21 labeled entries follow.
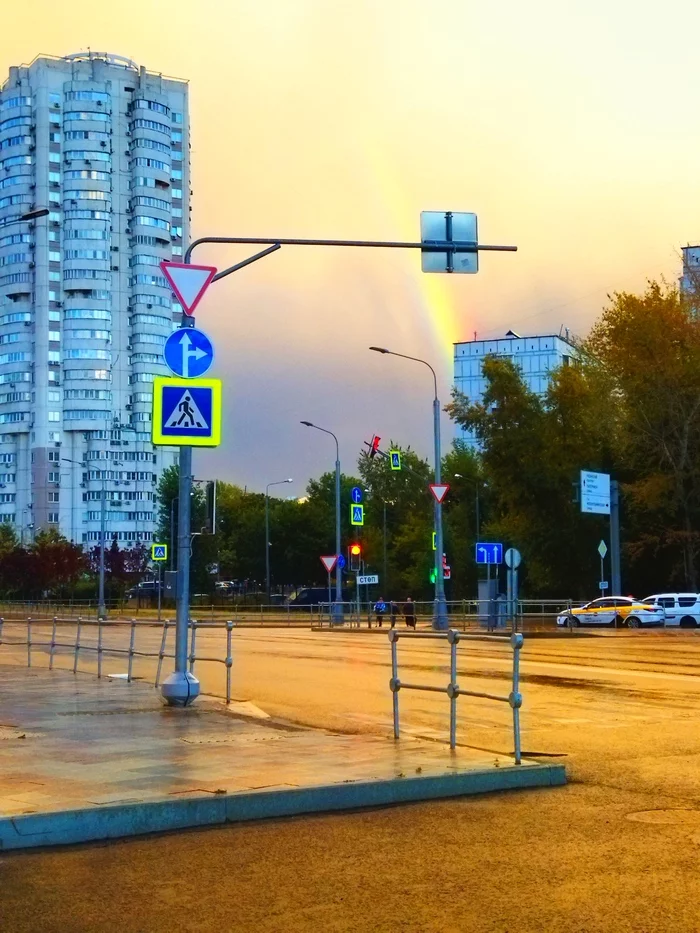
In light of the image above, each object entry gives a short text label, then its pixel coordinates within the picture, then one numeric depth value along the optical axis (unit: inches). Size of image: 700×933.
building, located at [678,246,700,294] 2450.8
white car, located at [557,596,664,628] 1985.7
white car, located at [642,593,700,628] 2006.6
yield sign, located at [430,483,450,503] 1697.8
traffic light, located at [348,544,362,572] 2142.0
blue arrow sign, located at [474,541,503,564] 1721.2
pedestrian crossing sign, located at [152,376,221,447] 599.5
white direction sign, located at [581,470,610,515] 2282.2
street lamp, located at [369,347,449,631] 1755.7
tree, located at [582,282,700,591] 2343.8
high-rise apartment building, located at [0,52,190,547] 5851.4
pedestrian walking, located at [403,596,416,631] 2020.2
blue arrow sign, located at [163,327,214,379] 605.9
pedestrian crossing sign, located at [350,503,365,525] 2314.6
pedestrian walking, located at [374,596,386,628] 2153.7
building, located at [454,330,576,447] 6451.8
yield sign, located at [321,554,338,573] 2073.9
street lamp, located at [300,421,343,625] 2054.8
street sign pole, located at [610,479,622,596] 2196.1
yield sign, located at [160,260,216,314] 602.2
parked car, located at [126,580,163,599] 4042.8
